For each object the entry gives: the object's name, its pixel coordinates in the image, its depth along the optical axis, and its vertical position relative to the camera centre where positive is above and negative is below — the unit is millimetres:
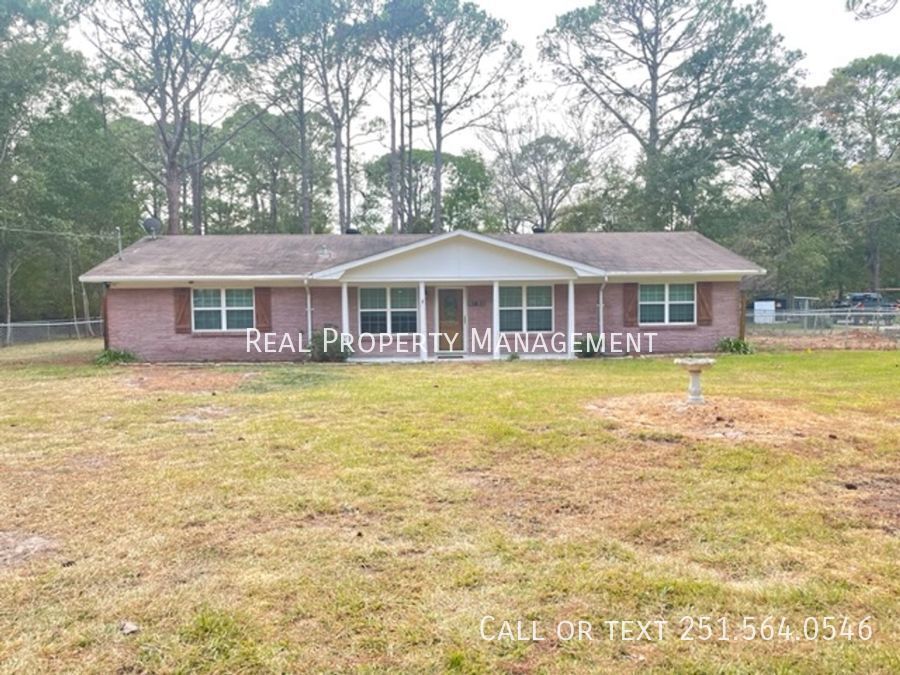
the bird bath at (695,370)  7070 -747
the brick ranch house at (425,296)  14922 +516
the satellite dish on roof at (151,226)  18162 +2997
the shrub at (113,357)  14377 -897
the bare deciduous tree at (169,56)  22062 +10575
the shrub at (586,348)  15148 -935
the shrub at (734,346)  15250 -976
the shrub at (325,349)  14883 -817
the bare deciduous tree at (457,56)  25062 +11682
